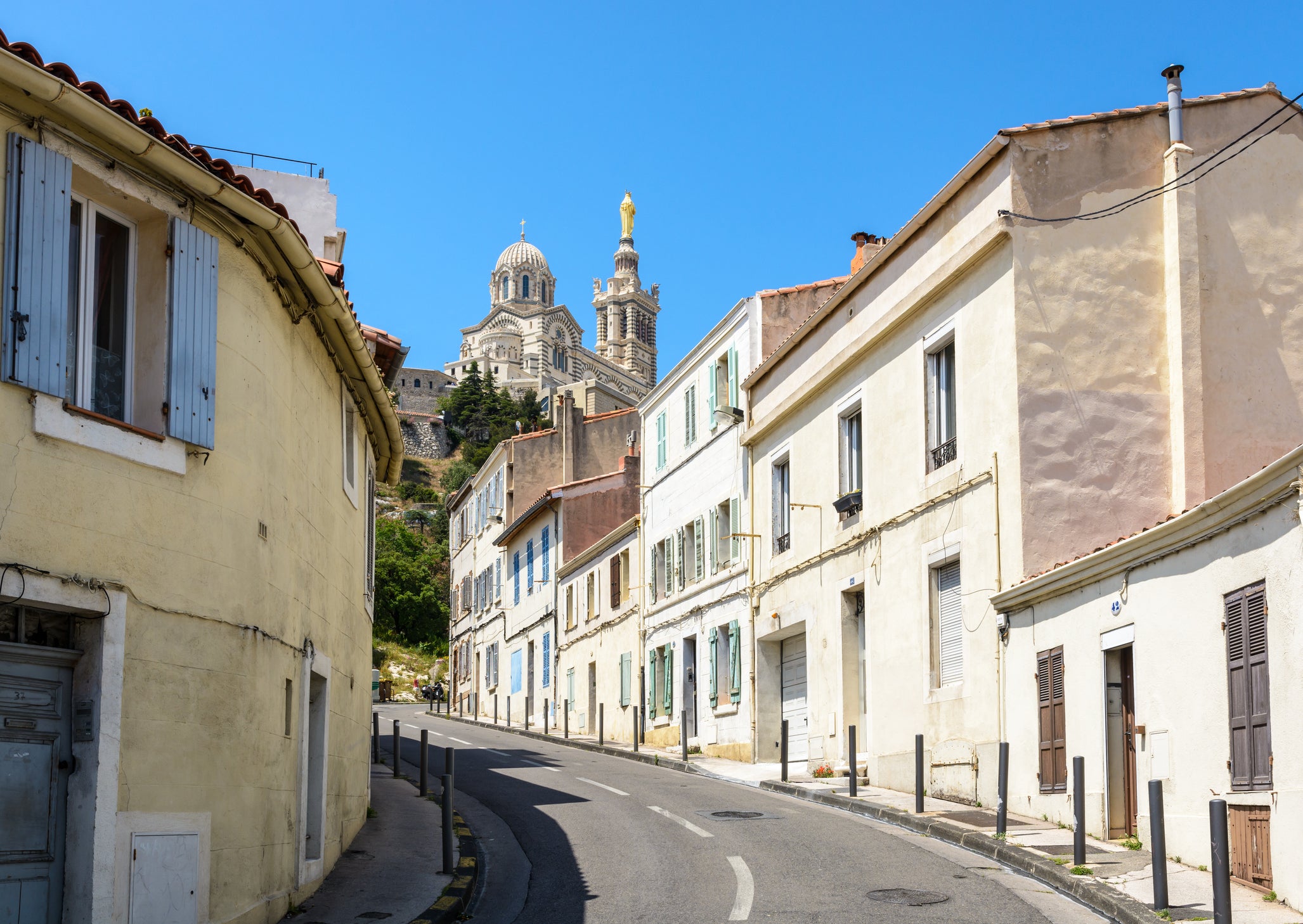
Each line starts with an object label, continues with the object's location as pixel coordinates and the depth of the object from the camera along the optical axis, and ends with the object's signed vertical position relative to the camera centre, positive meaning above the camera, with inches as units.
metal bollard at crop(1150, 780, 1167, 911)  364.2 -57.0
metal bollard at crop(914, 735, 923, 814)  604.7 -57.3
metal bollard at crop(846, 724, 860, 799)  685.9 -53.2
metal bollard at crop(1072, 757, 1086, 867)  439.8 -54.2
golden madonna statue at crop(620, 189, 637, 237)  7381.9 +2294.1
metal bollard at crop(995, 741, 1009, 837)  517.0 -57.4
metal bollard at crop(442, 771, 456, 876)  487.2 -69.3
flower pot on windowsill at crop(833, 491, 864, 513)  816.3 +81.3
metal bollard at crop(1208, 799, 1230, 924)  311.6 -50.8
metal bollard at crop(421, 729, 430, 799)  722.2 -60.5
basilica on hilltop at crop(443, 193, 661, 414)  6648.6 +1566.1
